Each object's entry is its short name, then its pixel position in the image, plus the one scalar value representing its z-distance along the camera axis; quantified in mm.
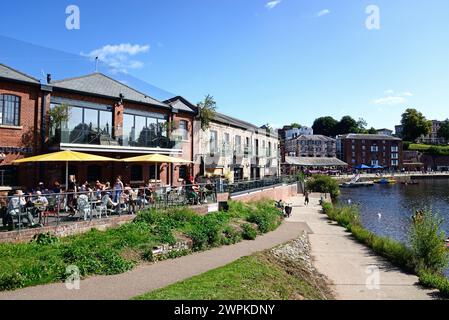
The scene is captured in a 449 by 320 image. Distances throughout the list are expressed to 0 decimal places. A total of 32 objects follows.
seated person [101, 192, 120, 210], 13898
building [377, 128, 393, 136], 153038
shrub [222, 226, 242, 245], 14770
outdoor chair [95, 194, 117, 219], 13727
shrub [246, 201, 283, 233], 18633
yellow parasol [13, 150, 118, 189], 14249
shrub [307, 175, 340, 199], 53250
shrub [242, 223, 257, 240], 16219
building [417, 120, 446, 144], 154125
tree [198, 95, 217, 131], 27547
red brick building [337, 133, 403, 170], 112500
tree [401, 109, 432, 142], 131125
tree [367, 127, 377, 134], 138425
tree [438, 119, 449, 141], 145375
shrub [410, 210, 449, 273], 15247
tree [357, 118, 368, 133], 139475
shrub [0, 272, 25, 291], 8281
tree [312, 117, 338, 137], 136250
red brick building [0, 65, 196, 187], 16922
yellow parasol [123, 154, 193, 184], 17855
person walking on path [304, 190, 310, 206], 37962
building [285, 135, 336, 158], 111938
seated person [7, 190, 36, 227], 11031
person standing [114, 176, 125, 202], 14523
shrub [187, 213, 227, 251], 13453
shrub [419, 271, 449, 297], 12138
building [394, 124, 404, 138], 184375
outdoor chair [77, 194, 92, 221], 13037
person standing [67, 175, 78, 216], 13066
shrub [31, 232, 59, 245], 11211
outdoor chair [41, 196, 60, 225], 12164
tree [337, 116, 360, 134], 131400
